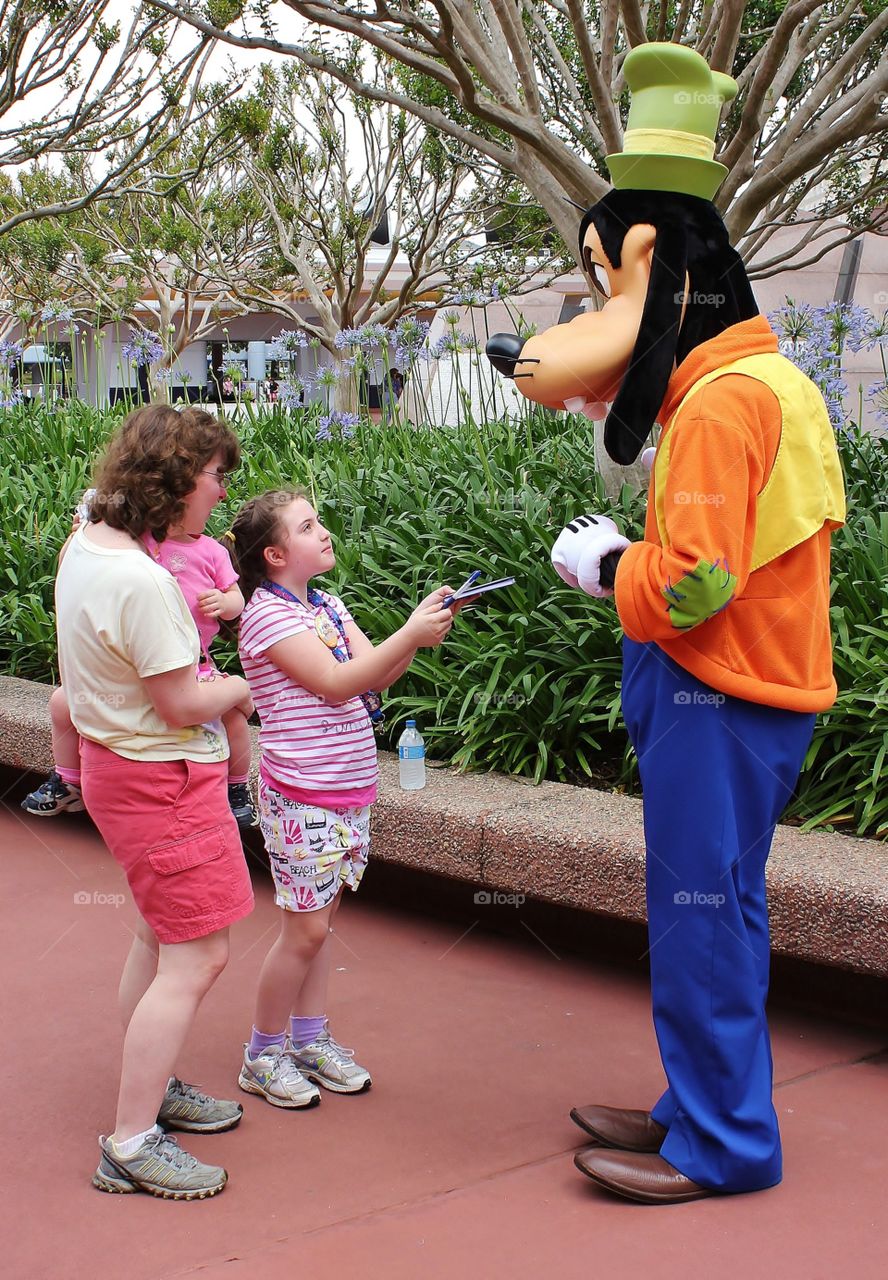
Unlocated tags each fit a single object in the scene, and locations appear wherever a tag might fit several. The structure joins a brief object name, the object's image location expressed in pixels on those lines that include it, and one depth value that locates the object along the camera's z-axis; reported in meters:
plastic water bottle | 4.31
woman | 2.77
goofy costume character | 2.65
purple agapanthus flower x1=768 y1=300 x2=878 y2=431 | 5.75
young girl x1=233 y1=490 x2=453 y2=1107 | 3.13
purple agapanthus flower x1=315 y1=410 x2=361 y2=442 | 7.92
